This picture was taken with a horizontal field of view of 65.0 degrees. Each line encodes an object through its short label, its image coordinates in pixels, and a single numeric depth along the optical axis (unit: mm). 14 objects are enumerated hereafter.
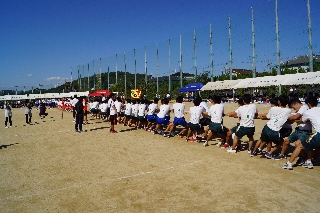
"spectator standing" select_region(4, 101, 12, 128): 16203
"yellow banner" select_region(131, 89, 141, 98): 33688
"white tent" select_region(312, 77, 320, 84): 21575
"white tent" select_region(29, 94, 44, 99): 57266
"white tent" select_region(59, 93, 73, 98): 56916
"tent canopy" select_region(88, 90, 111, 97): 28403
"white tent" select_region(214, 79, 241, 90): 31241
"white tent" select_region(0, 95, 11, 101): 54078
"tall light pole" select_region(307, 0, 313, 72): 26262
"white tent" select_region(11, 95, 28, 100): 55250
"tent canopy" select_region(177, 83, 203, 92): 34584
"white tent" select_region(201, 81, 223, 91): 33709
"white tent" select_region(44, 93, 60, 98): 58403
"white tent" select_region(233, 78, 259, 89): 28578
